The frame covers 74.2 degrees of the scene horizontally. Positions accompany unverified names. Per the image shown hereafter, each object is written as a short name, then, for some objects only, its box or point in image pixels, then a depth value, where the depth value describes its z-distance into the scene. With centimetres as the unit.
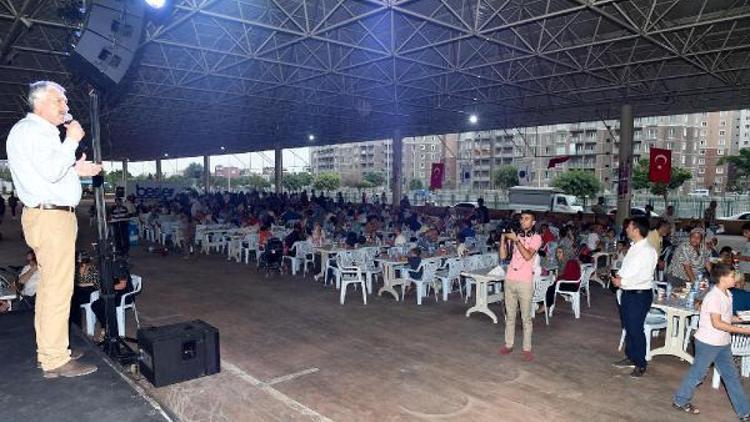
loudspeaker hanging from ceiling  643
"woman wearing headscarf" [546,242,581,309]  762
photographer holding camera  557
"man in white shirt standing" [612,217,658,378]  511
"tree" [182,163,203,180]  11801
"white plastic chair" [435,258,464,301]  877
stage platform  261
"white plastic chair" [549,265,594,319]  765
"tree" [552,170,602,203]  5334
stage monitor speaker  462
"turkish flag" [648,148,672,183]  1522
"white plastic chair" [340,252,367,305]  862
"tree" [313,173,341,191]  8756
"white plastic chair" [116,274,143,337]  643
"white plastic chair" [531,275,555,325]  712
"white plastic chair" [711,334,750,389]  477
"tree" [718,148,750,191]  3806
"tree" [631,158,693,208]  3703
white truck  2945
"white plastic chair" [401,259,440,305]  863
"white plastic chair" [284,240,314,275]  1142
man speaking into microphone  278
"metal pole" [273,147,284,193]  3484
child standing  414
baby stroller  1094
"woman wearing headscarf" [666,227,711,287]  671
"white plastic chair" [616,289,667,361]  575
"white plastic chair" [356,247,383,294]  933
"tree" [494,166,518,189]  6650
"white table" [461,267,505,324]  747
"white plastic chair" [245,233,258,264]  1290
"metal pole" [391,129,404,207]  2577
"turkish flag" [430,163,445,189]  2234
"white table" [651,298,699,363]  557
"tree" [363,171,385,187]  9594
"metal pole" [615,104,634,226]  1761
